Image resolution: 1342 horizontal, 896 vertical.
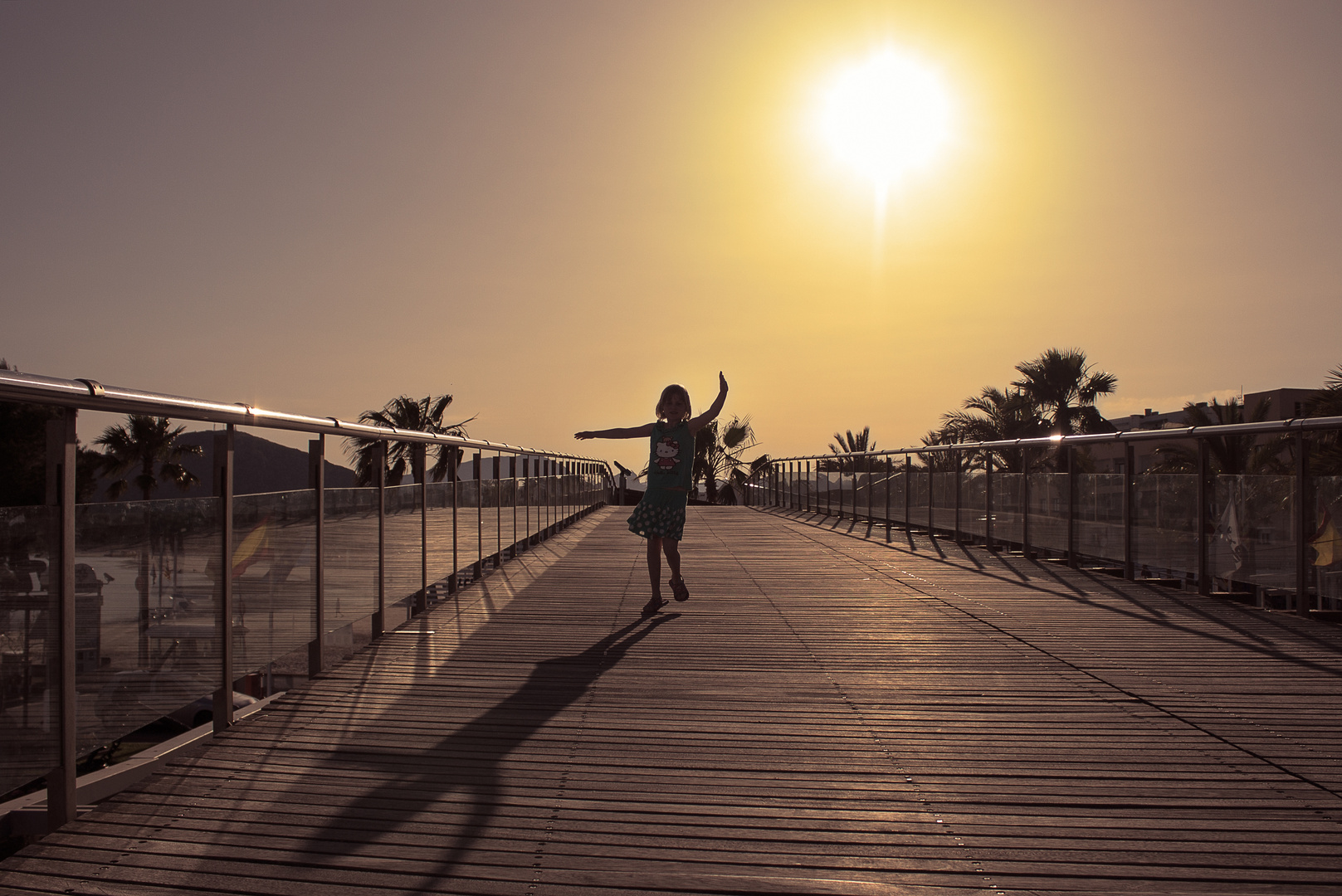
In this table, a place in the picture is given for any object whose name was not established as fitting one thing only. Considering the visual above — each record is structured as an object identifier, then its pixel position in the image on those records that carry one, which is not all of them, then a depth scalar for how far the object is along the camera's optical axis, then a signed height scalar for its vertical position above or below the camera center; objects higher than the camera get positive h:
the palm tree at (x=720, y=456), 33.75 +0.25
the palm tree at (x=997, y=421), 24.00 +1.10
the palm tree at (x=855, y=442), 35.84 +0.78
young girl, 6.20 -0.03
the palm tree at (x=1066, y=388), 23.20 +1.74
